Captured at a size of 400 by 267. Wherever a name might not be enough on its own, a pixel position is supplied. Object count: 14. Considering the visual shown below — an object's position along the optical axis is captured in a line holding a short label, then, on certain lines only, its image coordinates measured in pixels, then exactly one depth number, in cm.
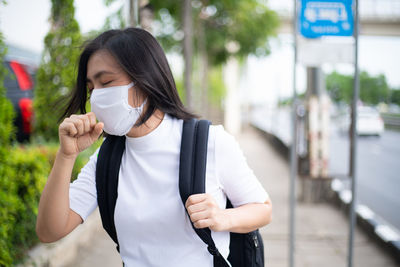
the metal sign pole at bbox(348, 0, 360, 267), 343
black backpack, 134
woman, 137
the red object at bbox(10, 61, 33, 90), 573
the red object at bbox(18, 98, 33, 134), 589
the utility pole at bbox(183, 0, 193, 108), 696
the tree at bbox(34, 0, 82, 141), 612
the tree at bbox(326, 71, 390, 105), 671
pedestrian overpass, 2381
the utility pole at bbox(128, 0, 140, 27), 484
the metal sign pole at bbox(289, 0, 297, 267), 368
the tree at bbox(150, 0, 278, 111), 1178
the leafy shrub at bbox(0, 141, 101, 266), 270
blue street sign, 358
